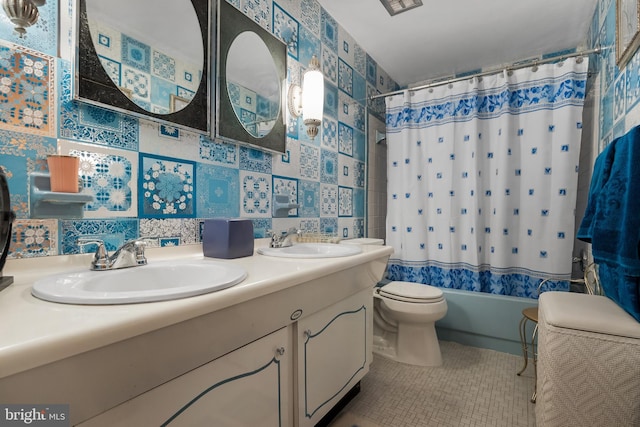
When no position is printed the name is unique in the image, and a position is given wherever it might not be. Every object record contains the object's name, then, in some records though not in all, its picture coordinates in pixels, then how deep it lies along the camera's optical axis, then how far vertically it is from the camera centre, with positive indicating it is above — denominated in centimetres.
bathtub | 202 -73
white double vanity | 46 -27
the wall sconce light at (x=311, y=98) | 171 +66
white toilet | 187 -70
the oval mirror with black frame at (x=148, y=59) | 91 +53
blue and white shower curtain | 199 +25
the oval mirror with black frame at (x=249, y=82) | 132 +63
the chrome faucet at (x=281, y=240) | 148 -12
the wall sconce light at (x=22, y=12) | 74 +50
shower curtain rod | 182 +98
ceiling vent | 194 +135
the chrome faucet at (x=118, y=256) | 86 -12
